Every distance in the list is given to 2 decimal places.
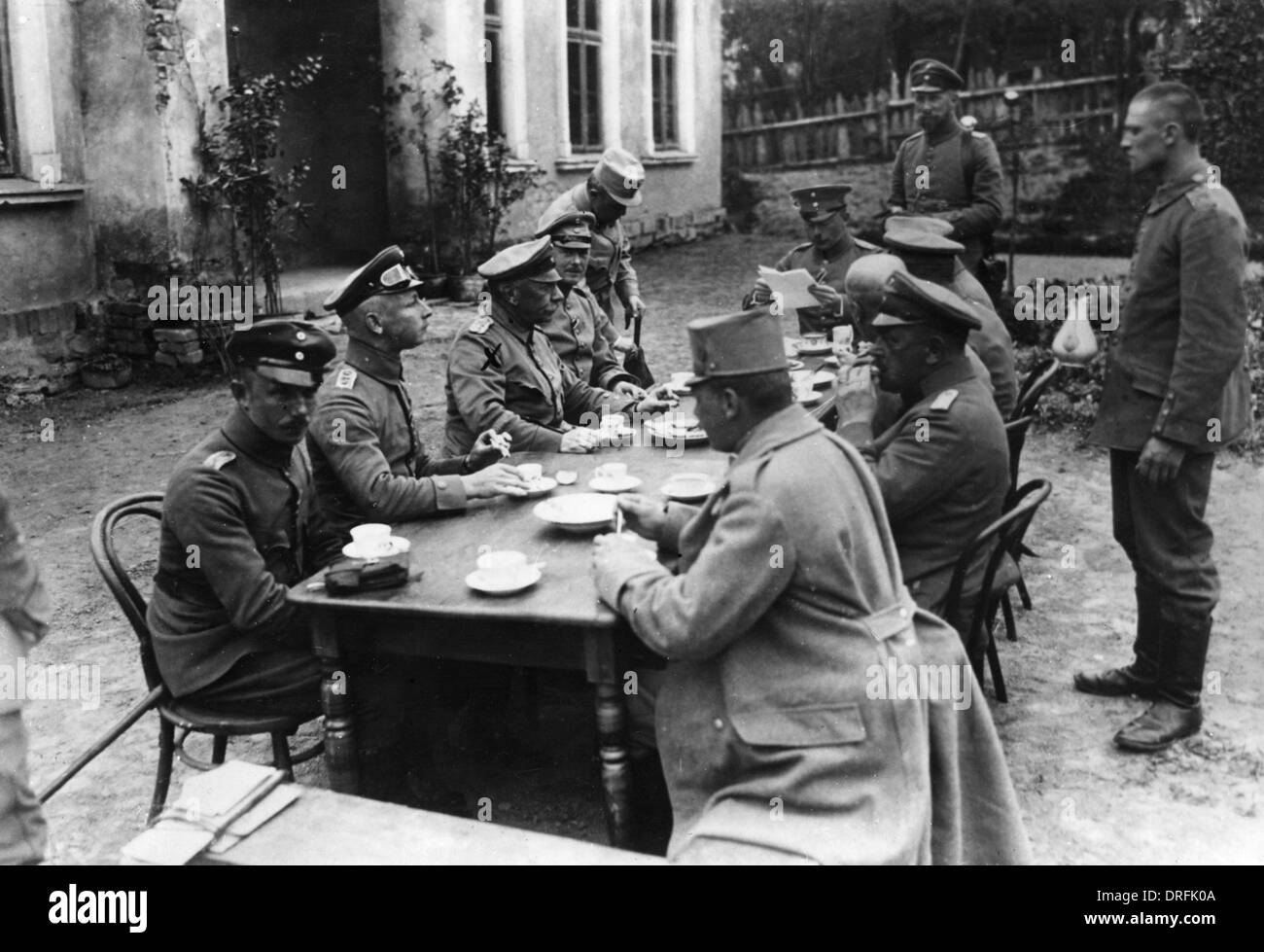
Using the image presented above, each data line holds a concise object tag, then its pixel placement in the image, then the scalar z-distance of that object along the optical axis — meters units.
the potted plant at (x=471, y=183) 11.43
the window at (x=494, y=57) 12.40
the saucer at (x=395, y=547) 3.21
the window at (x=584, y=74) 14.20
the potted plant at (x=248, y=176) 9.28
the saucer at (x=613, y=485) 3.92
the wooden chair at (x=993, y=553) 3.51
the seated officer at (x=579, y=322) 5.79
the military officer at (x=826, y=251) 6.71
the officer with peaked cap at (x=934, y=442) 3.55
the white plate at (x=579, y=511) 3.50
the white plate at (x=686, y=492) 3.58
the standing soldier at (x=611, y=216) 6.83
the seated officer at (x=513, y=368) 4.82
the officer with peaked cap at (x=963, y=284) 4.71
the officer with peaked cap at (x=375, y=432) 3.79
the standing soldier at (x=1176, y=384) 3.91
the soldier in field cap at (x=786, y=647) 2.46
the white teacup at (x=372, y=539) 3.24
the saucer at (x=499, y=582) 3.01
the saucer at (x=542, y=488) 3.96
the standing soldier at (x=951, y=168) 6.94
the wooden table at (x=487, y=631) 2.94
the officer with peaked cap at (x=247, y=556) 3.27
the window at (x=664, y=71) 16.25
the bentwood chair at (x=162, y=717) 3.34
